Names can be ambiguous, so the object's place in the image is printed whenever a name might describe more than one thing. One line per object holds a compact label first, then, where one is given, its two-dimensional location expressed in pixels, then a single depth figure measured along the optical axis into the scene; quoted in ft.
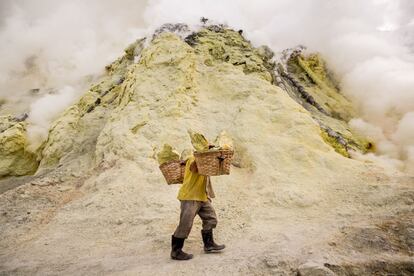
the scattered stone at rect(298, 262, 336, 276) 12.99
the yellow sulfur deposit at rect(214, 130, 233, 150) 14.64
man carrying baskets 15.46
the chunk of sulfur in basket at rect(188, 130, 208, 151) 22.10
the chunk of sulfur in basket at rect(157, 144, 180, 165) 16.99
